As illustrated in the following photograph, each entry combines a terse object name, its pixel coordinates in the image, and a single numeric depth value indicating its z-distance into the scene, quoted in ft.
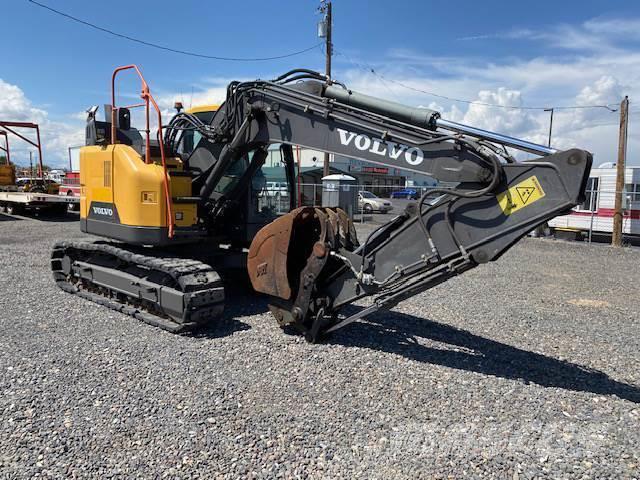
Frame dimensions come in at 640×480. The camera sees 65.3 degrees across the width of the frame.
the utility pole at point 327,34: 73.05
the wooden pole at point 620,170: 51.93
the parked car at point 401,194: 166.94
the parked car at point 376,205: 104.22
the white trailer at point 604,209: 56.90
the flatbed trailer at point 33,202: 63.26
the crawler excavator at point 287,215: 14.71
